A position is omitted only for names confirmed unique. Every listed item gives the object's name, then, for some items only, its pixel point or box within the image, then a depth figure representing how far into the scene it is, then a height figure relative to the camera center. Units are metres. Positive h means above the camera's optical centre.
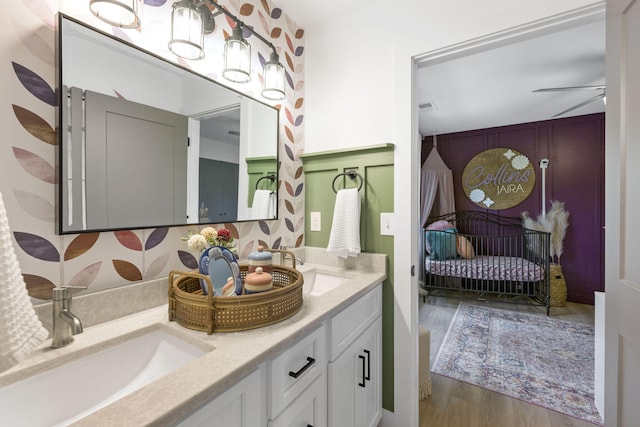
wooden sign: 4.21 +0.55
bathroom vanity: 0.60 -0.41
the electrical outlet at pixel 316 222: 1.86 -0.05
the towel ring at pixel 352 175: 1.69 +0.23
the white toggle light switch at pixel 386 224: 1.61 -0.06
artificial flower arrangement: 1.04 -0.10
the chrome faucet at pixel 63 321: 0.79 -0.30
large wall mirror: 0.90 +0.28
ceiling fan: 2.44 +1.09
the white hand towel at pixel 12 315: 0.52 -0.19
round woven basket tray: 0.87 -0.30
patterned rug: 1.93 -1.19
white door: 0.85 +0.00
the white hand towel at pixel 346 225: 1.60 -0.06
